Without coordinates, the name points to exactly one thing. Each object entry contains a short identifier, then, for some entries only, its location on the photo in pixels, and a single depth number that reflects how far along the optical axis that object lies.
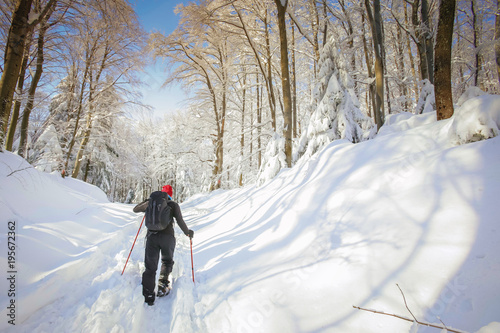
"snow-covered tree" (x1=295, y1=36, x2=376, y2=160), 6.41
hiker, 2.79
